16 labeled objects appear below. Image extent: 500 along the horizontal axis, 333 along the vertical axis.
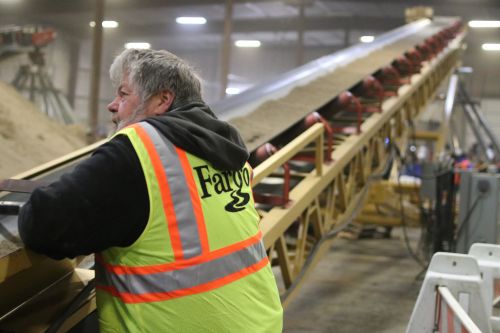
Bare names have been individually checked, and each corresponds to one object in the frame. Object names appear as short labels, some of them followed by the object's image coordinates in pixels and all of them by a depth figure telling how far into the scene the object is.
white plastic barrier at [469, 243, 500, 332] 2.88
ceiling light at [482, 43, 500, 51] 21.92
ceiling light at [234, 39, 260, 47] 24.19
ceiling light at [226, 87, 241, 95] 25.28
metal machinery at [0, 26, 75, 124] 9.55
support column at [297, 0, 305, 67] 15.38
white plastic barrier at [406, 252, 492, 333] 2.41
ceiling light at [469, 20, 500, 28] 18.02
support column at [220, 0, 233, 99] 10.77
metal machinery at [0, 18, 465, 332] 1.74
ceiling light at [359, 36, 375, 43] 21.93
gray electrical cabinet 4.40
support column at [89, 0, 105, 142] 8.16
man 1.32
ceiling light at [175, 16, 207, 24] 20.81
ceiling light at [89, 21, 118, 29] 20.91
